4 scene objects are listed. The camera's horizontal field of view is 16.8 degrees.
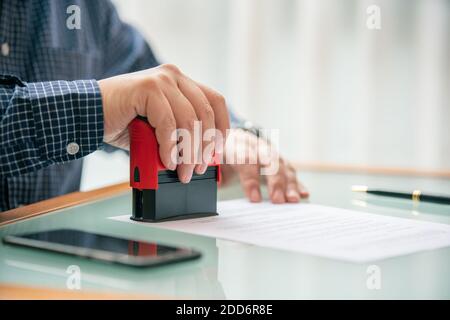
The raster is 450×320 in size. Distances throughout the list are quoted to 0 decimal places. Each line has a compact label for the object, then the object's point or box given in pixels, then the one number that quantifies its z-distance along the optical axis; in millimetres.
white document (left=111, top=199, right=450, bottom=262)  1149
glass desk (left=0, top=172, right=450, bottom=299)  1065
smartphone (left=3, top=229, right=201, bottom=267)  1101
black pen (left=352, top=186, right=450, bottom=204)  1354
